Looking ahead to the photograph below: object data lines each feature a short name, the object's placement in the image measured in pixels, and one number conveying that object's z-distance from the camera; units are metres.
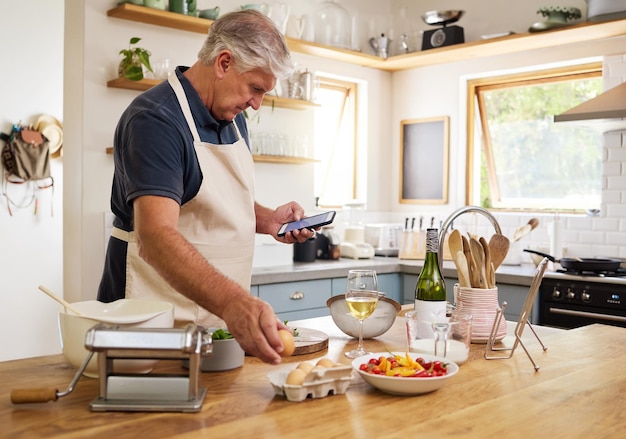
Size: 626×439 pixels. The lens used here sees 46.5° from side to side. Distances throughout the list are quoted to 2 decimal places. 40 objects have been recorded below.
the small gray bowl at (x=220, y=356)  1.84
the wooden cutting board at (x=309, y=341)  2.06
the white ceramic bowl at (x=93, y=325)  1.62
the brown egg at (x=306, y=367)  1.64
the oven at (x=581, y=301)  3.96
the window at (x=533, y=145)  4.92
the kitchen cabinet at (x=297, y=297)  4.19
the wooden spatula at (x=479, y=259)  2.29
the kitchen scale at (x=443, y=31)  5.08
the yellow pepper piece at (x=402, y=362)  1.71
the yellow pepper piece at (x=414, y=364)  1.70
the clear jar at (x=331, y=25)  5.25
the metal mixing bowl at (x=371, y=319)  2.26
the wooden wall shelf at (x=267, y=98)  3.95
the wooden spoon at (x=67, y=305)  1.63
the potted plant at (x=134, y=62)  3.90
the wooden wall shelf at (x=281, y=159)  4.61
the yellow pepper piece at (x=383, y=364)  1.69
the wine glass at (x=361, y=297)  2.04
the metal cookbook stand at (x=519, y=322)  2.06
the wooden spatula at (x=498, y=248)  2.38
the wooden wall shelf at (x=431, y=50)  4.09
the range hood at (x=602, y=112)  4.09
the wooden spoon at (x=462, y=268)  2.26
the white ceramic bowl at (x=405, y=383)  1.62
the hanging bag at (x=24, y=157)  5.48
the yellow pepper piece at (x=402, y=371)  1.66
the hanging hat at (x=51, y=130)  5.71
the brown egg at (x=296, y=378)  1.59
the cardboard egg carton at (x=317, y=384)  1.59
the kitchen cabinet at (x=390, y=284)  4.74
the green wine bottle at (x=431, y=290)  2.17
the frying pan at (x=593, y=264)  4.15
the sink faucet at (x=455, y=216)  2.38
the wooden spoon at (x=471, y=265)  2.28
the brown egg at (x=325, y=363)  1.67
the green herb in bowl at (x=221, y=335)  1.88
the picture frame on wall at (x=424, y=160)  5.56
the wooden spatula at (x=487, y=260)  2.30
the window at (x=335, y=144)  5.64
